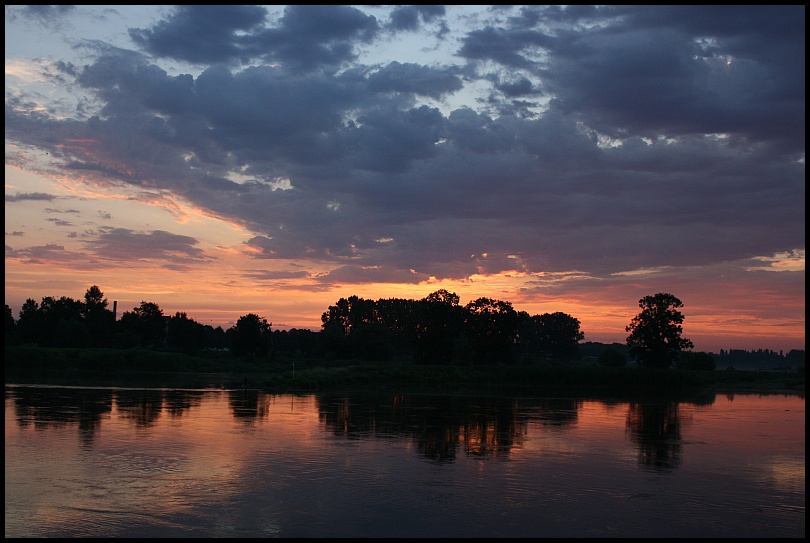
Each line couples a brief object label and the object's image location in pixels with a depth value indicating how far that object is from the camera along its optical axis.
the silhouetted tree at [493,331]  105.44
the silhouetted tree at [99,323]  122.00
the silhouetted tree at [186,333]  130.12
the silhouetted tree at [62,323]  112.19
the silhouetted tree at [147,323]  128.00
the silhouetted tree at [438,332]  104.44
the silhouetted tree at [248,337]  122.44
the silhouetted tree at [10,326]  116.03
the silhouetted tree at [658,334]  99.44
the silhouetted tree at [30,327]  118.38
